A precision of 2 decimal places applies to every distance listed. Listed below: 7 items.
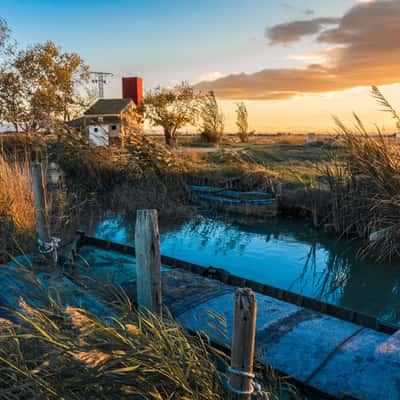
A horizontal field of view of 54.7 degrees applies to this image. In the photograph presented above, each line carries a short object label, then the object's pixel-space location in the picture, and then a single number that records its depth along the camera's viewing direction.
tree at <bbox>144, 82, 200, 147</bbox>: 24.55
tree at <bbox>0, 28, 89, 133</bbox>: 25.70
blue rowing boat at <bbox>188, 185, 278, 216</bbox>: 10.58
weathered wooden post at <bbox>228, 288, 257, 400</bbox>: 1.73
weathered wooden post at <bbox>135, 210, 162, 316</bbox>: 3.28
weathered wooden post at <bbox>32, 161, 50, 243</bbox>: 5.16
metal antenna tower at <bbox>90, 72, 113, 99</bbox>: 35.38
